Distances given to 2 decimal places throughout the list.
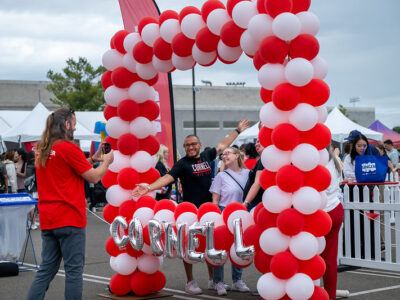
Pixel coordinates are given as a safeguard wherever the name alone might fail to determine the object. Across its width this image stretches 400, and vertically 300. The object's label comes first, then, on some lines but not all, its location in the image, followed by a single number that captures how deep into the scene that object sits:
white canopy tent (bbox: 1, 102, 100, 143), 20.61
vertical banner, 12.55
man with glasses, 8.25
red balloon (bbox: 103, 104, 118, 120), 8.39
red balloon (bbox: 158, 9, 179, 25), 7.57
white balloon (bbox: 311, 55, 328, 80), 6.50
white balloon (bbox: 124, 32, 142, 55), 8.02
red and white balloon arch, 6.29
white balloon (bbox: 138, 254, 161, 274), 8.06
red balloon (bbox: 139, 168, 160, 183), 8.30
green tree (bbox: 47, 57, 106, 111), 41.69
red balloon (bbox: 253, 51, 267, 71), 6.62
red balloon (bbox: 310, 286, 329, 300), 6.48
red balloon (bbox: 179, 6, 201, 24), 7.31
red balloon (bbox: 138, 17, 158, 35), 7.87
